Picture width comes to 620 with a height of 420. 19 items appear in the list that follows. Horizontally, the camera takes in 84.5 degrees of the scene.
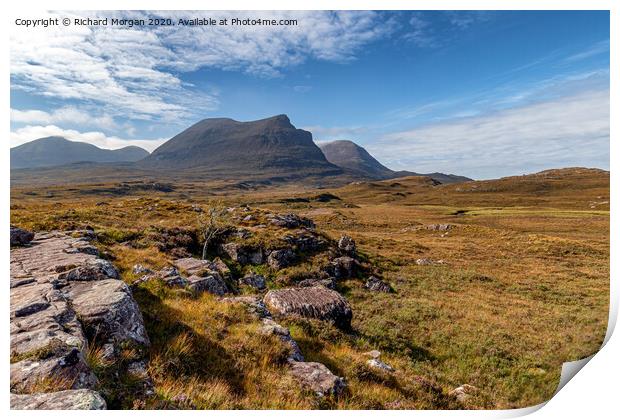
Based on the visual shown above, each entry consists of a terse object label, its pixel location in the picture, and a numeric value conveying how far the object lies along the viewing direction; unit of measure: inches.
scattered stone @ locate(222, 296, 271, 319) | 407.9
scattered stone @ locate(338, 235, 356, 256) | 1292.0
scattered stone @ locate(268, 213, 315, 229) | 1514.5
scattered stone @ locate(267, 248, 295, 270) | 1051.9
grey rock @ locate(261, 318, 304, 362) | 323.6
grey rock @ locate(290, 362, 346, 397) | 274.4
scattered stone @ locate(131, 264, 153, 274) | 542.1
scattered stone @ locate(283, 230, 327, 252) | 1191.6
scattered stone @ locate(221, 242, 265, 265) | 1056.8
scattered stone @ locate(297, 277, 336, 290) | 932.0
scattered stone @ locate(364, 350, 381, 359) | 393.7
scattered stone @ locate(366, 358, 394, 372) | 350.0
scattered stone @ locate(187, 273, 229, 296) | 516.1
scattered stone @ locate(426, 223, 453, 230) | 2467.5
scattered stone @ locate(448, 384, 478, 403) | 349.7
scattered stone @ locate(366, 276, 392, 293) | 982.4
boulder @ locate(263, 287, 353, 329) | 480.1
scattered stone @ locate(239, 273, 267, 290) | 860.4
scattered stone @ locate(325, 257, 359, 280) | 1066.7
